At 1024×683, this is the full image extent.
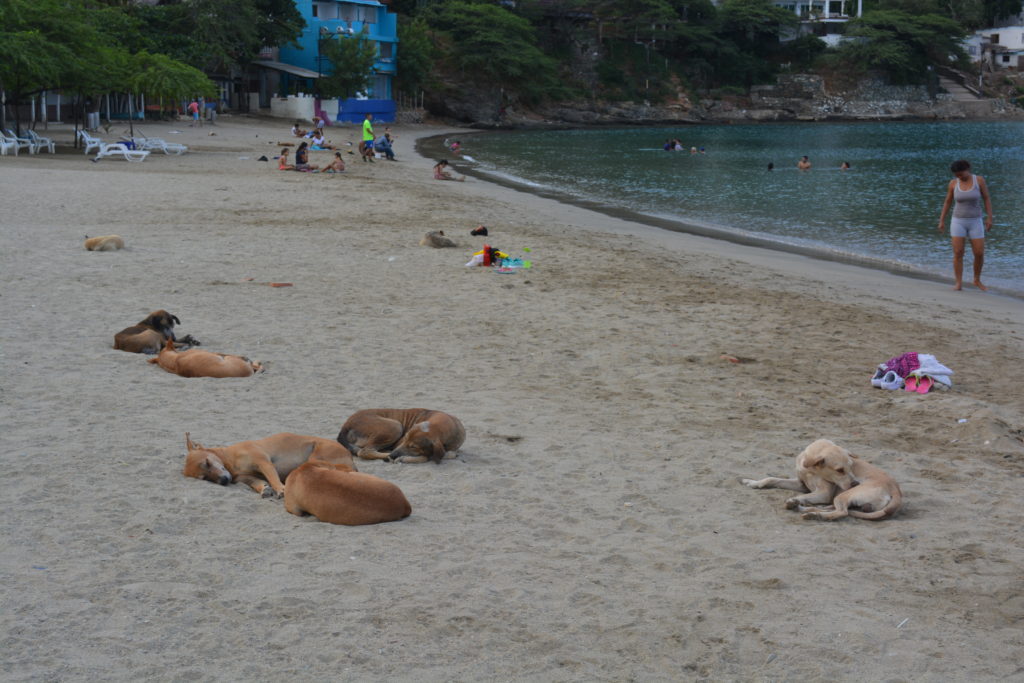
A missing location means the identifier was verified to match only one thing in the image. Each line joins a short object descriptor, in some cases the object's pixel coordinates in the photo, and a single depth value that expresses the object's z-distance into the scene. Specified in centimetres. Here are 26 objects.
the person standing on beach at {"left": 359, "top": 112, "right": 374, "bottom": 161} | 3645
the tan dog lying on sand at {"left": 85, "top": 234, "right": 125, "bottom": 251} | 1362
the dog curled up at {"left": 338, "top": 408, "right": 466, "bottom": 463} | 643
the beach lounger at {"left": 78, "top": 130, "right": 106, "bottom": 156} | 3159
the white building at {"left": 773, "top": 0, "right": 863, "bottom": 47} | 11631
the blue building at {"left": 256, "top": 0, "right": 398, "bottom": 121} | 7131
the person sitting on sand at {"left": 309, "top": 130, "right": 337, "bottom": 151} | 4105
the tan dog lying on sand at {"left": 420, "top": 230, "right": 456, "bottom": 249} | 1550
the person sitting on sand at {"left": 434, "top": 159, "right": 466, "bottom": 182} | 3126
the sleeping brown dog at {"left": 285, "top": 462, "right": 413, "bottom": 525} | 538
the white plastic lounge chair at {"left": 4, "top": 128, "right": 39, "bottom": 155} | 3144
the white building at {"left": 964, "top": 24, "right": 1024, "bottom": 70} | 12138
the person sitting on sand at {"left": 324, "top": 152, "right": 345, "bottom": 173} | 2973
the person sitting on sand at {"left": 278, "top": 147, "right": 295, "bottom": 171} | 2983
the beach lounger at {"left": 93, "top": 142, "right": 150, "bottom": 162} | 3096
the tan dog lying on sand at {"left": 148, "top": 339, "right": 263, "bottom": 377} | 812
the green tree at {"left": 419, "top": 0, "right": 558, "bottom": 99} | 8800
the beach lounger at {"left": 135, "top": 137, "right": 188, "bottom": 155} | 3390
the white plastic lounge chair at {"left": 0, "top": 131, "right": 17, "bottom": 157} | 3020
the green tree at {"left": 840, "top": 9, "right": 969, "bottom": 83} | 10850
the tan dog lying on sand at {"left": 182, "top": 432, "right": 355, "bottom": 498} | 583
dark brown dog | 869
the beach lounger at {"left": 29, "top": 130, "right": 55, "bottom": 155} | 3288
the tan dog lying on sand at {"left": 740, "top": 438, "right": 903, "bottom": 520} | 582
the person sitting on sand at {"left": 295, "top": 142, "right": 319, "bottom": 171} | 2977
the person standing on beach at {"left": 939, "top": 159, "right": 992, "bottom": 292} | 1388
